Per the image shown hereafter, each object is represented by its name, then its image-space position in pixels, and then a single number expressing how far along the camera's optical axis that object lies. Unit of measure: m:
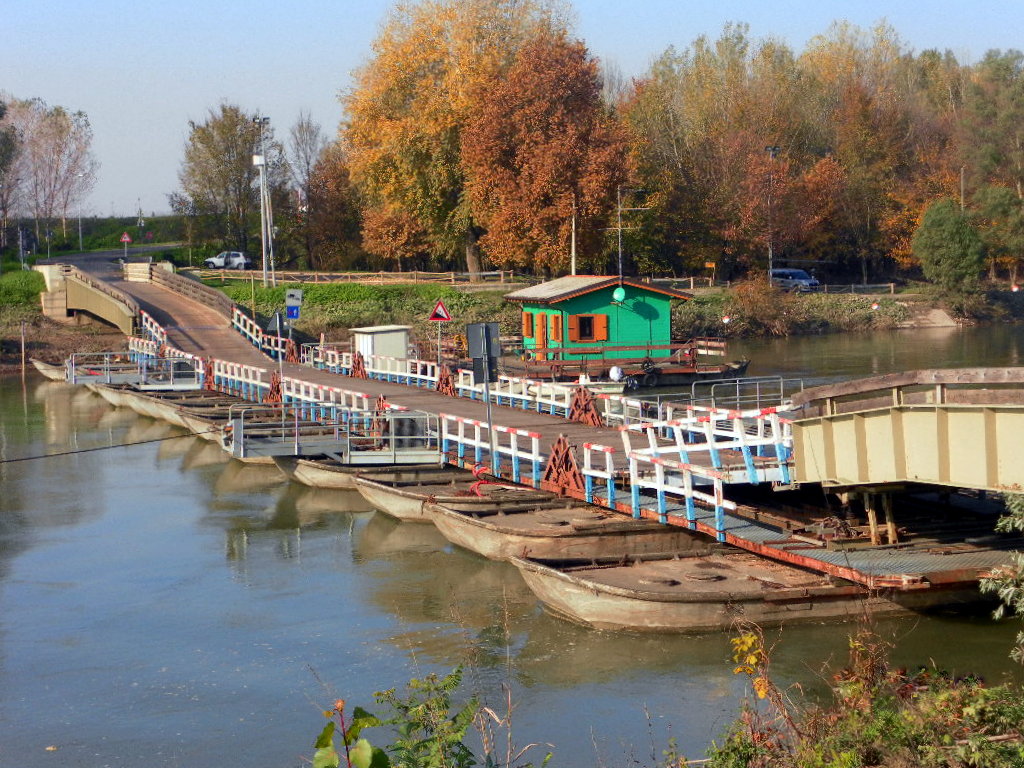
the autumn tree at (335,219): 85.50
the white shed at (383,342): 42.22
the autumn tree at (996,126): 78.06
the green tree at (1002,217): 76.88
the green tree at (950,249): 76.56
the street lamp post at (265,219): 60.03
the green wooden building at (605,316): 47.59
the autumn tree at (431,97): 71.75
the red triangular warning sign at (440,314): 35.47
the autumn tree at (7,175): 77.69
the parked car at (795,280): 81.94
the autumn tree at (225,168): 82.75
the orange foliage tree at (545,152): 65.75
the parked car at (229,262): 81.50
